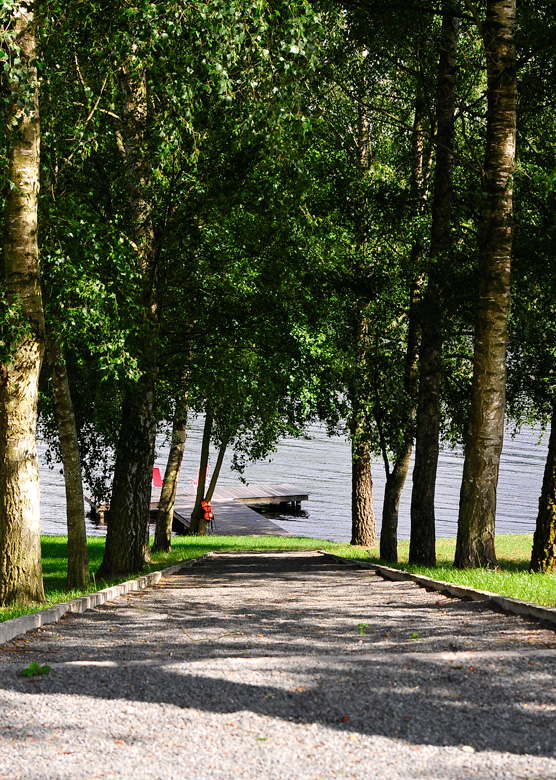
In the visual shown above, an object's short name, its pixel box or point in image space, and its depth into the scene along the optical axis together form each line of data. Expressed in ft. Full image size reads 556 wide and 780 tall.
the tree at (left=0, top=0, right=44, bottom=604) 50.06
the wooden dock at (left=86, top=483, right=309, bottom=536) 208.13
